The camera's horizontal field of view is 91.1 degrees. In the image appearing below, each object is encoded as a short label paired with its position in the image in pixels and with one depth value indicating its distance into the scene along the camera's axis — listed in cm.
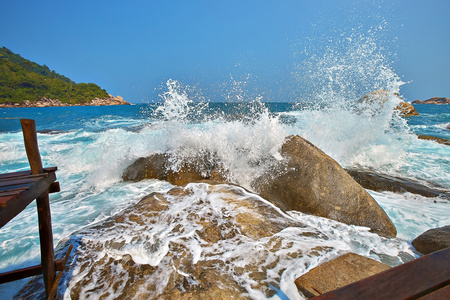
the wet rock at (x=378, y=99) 820
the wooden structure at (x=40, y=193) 183
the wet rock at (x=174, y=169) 538
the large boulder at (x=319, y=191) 369
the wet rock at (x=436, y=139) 1055
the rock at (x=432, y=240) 289
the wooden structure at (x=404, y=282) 78
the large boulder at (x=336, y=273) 210
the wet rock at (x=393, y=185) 497
